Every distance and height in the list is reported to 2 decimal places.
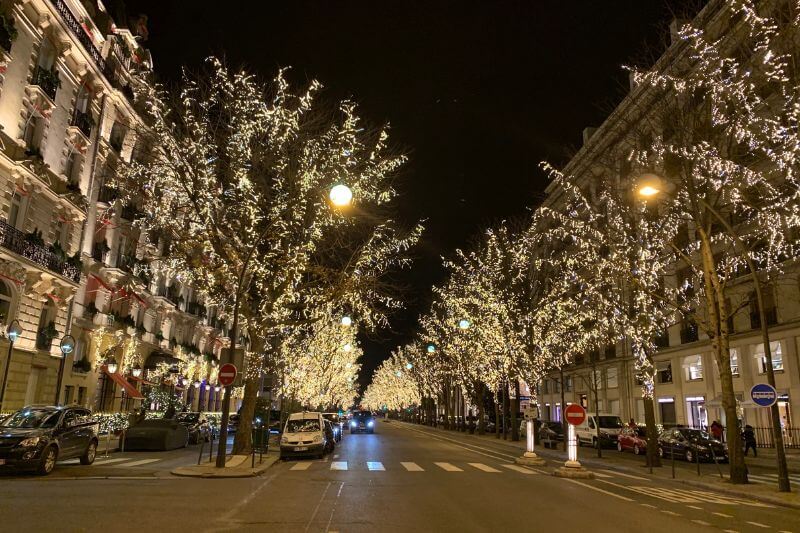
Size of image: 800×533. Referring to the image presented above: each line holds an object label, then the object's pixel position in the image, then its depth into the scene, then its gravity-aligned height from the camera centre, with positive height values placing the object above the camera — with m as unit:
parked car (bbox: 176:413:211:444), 30.88 -0.74
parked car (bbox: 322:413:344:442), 35.84 -1.08
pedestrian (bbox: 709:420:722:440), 28.47 -0.32
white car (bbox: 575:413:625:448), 34.16 -0.58
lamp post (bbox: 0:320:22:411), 19.95 +2.43
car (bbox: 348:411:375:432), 53.88 -0.79
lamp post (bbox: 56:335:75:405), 22.20 +2.32
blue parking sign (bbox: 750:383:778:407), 15.64 +0.71
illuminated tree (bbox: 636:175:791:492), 14.96 +2.73
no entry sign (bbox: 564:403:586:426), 17.69 +0.14
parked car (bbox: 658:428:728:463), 26.43 -0.97
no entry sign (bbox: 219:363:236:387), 16.95 +1.01
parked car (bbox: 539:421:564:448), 32.91 -0.88
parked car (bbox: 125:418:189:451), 24.56 -1.04
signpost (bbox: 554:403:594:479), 17.20 -0.79
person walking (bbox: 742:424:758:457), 26.73 -0.61
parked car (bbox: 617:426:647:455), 29.89 -0.95
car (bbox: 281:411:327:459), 22.52 -1.00
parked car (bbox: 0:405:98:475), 14.25 -0.74
